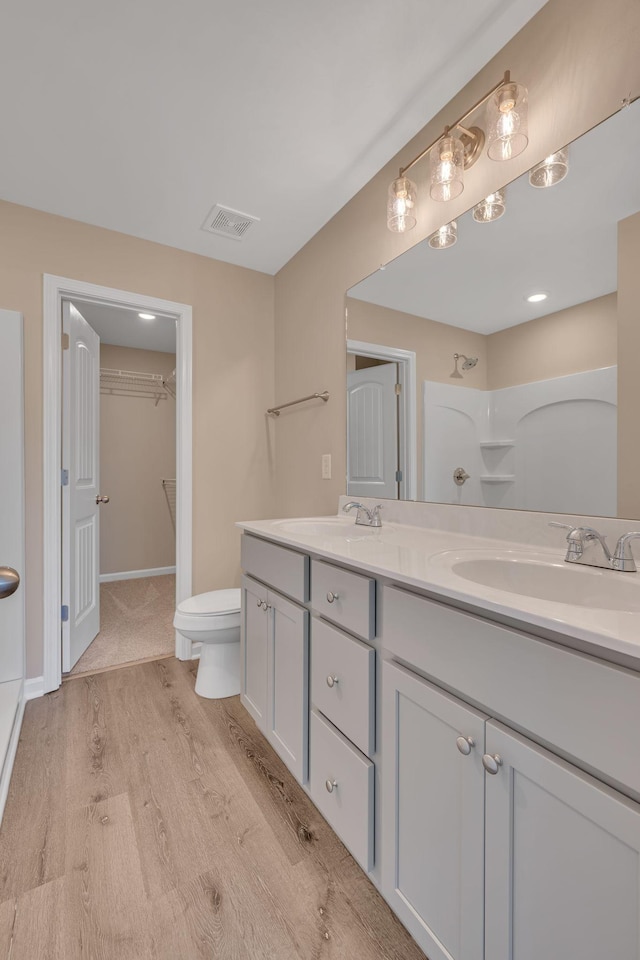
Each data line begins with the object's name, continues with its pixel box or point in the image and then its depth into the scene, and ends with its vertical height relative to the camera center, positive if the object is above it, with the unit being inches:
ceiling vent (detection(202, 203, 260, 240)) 85.5 +53.4
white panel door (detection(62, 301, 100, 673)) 90.0 -2.2
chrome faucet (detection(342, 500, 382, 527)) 70.4 -6.5
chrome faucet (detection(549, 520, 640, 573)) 36.9 -6.6
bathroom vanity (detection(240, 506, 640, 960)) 23.4 -19.4
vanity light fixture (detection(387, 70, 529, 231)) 47.3 +41.1
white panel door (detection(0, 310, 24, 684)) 76.6 +0.6
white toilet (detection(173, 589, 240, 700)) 79.5 -30.9
